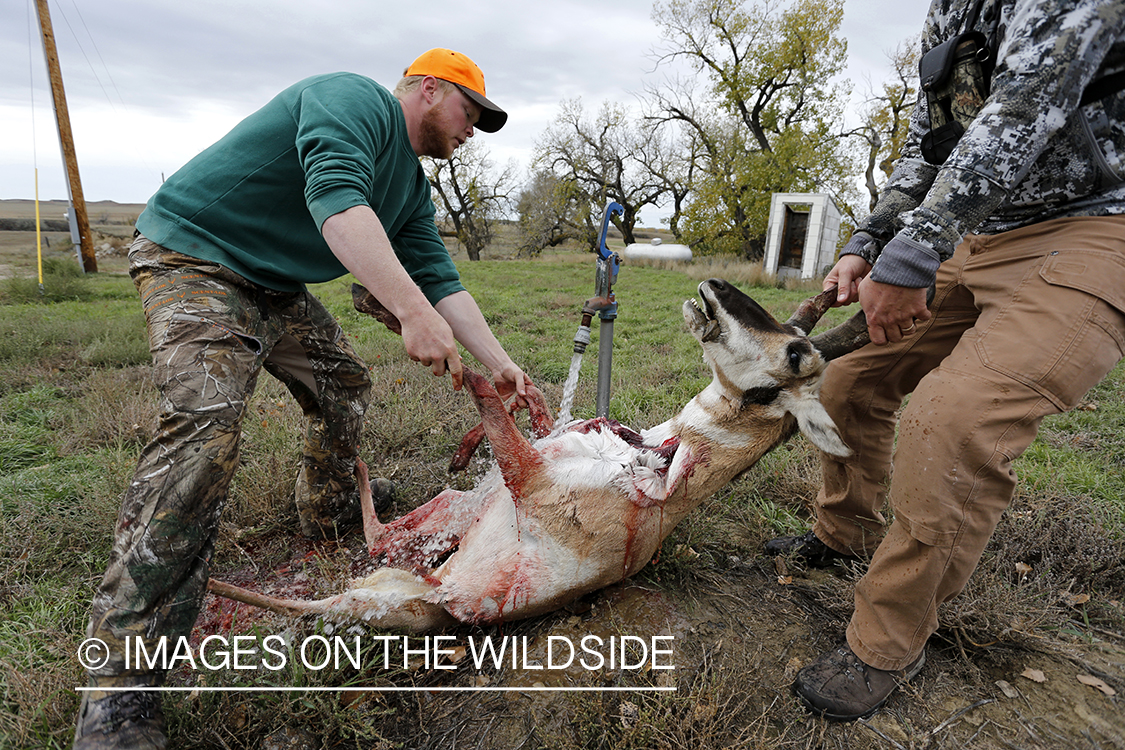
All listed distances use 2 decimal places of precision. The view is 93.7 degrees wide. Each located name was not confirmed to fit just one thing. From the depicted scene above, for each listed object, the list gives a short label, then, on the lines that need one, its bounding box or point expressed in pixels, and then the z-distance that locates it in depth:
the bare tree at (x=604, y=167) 30.12
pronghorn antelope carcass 2.17
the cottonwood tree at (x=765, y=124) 20.61
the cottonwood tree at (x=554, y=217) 28.83
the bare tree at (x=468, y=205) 28.95
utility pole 11.73
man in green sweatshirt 1.69
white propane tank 21.14
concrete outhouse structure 16.00
